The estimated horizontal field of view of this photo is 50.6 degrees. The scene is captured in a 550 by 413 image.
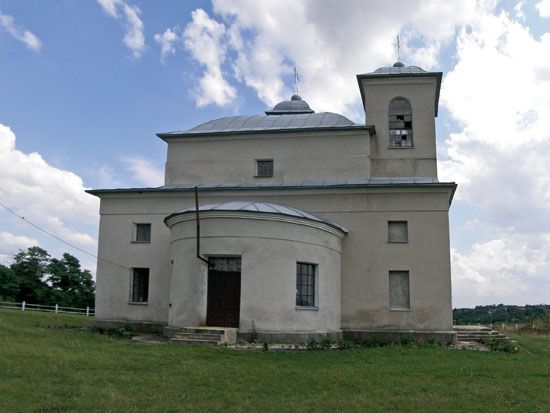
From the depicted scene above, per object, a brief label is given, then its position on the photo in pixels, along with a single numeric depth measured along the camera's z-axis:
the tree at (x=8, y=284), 48.06
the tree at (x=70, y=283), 51.75
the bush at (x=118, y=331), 19.06
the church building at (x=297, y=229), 18.20
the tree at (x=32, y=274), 50.19
